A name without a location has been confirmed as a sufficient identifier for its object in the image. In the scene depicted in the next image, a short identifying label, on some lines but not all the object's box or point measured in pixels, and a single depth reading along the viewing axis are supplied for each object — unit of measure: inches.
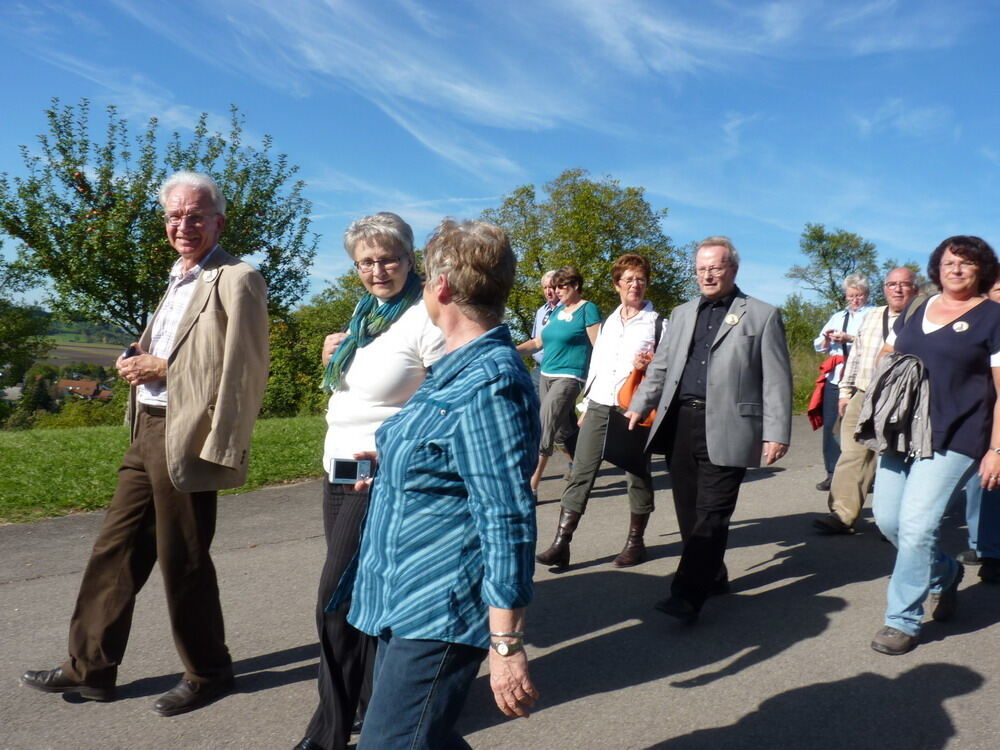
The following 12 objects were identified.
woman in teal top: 273.4
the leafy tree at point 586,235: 1884.8
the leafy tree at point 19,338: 1519.4
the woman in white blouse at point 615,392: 212.8
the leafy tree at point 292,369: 1252.5
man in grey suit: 171.6
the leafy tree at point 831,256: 2839.6
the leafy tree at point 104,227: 982.4
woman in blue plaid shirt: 73.6
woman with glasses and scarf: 116.6
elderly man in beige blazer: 128.9
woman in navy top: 155.5
